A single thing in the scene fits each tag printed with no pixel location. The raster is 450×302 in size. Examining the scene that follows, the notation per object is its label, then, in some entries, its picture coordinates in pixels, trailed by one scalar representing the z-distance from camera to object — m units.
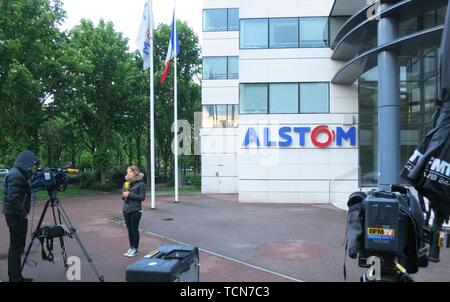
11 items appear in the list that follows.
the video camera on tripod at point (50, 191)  7.07
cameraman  6.84
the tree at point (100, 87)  30.45
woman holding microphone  8.88
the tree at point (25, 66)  23.86
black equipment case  3.65
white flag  17.11
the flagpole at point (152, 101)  17.06
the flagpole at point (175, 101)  19.35
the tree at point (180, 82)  37.56
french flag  19.17
